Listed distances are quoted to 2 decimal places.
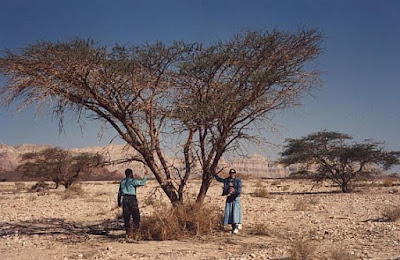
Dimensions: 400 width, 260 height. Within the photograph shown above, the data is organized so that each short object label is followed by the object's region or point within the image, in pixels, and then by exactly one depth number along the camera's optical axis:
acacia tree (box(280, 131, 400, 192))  28.49
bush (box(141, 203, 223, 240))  10.16
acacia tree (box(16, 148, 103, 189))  37.12
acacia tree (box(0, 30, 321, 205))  9.97
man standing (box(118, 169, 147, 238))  10.30
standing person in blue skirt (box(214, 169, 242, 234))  10.82
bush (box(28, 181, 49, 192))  38.31
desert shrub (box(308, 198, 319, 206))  19.06
